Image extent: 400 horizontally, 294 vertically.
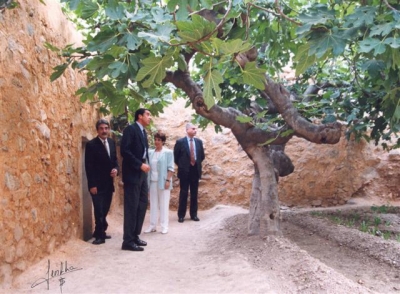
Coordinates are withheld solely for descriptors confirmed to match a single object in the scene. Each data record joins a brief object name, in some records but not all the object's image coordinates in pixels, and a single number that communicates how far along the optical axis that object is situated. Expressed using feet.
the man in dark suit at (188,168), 20.93
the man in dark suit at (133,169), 13.39
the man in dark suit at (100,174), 14.79
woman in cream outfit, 17.43
